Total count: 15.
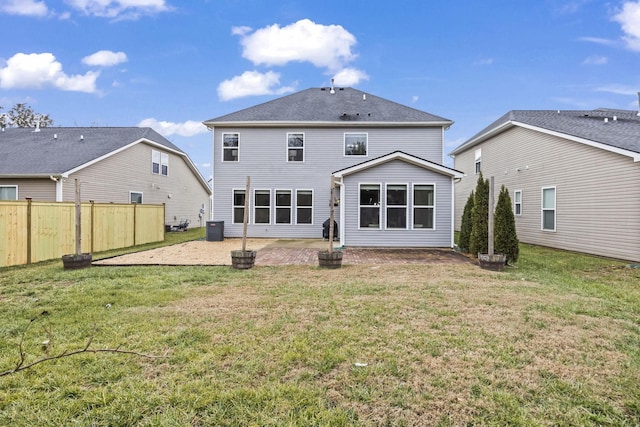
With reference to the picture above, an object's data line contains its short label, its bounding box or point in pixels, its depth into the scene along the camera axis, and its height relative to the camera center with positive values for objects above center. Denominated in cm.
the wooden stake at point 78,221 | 807 -26
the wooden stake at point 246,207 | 804 +10
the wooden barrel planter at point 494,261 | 802 -119
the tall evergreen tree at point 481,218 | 959 -15
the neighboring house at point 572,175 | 984 +140
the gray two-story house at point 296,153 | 1548 +279
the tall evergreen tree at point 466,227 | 1160 -50
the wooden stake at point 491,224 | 823 -27
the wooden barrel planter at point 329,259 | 818 -116
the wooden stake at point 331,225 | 836 -35
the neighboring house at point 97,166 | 1418 +220
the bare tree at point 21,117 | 3347 +953
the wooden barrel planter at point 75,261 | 780 -122
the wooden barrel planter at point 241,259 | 799 -115
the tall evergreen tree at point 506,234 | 884 -56
